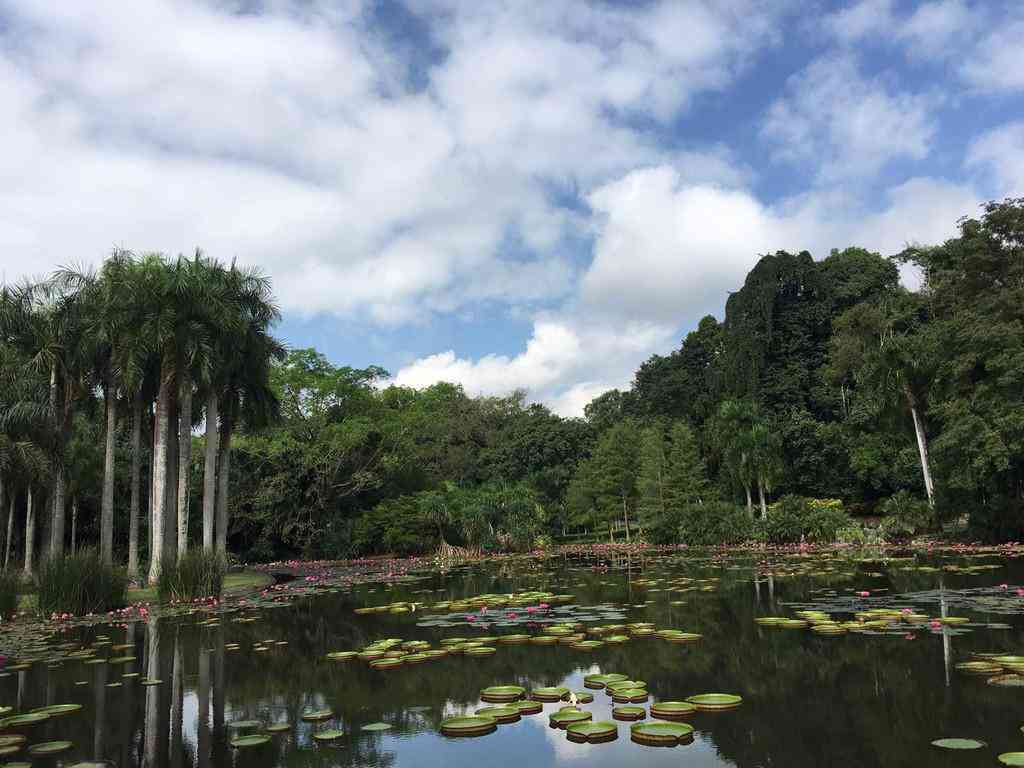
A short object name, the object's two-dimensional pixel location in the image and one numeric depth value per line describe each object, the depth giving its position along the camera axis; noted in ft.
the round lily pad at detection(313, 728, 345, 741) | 16.05
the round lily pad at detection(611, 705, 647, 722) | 16.61
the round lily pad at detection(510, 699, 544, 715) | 17.51
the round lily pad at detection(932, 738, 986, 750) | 13.16
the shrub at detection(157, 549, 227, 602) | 46.01
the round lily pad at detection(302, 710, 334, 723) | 17.83
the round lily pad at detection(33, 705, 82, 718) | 19.49
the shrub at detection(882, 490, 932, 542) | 80.12
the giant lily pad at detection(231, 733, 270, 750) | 16.05
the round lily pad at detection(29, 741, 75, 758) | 16.08
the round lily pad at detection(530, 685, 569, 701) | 18.38
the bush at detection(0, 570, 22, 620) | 40.55
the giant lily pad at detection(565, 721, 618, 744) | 15.16
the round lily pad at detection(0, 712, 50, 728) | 18.45
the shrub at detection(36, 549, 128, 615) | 40.68
